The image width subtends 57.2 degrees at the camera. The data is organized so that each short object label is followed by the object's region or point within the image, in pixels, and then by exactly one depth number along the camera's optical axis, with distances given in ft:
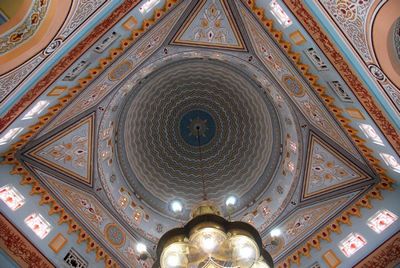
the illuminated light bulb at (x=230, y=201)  26.45
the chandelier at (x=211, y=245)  21.07
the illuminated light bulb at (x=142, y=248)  25.23
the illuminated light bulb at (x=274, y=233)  23.95
